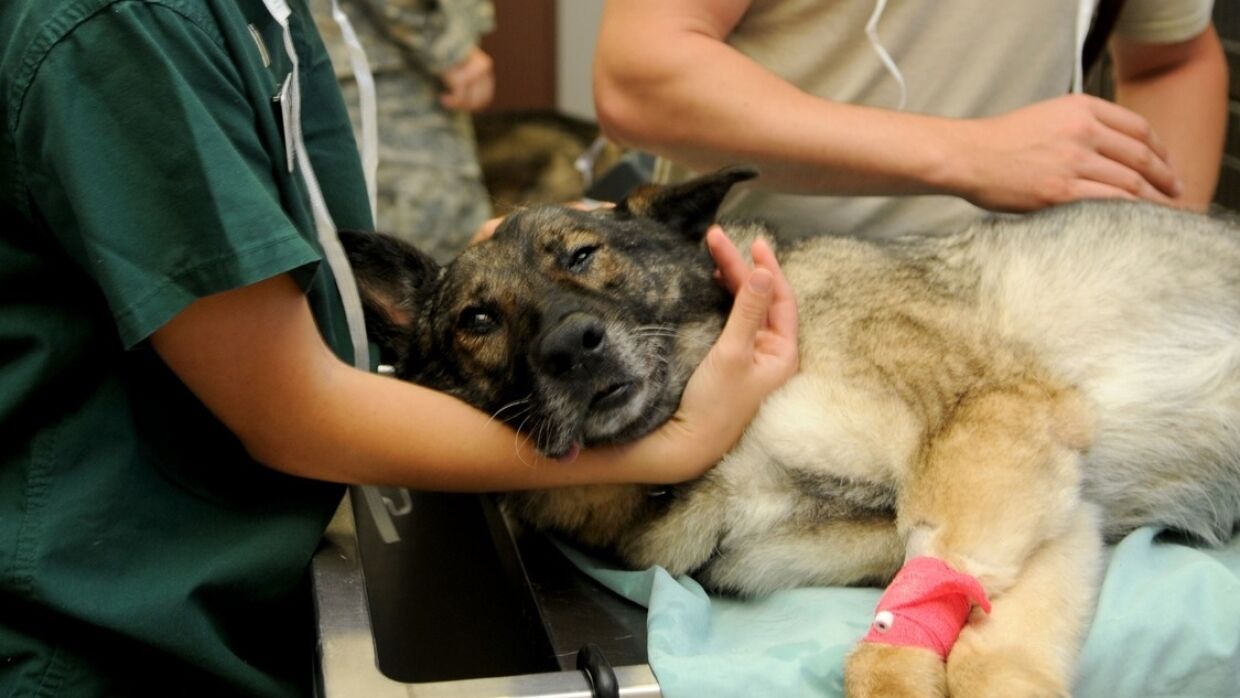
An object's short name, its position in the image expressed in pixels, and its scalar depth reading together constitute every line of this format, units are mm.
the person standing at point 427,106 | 2934
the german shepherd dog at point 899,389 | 1288
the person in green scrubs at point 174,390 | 1008
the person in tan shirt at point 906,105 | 1650
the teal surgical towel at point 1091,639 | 1114
